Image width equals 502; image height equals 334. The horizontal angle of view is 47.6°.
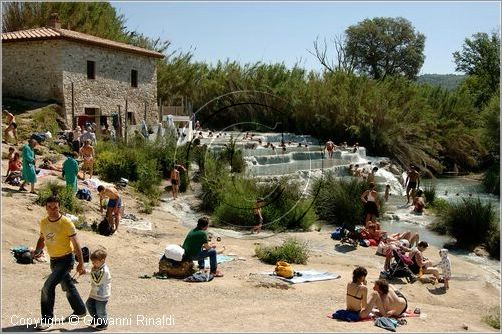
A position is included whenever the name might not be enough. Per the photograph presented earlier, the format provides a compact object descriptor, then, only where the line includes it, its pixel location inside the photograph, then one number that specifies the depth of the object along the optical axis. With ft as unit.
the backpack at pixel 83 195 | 51.60
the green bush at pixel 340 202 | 58.03
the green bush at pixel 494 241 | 48.19
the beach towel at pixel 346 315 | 26.17
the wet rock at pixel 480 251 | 48.67
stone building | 85.66
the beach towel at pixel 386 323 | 25.11
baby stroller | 37.78
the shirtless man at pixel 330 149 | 94.72
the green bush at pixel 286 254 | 40.14
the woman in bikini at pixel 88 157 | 60.20
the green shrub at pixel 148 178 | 64.59
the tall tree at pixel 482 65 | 168.32
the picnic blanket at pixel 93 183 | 58.00
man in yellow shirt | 22.26
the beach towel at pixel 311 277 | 34.04
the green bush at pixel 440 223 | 55.06
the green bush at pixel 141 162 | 65.57
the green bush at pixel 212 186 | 61.36
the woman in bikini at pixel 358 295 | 26.71
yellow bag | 34.53
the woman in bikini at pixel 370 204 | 52.95
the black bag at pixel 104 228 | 42.96
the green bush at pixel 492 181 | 93.76
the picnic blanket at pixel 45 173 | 56.76
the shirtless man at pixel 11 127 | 67.82
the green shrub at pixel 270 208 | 54.70
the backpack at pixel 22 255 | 32.99
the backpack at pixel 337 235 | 49.75
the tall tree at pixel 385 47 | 214.07
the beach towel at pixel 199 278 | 32.50
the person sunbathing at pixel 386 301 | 27.45
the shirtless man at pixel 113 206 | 44.19
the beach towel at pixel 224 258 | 39.31
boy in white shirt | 22.29
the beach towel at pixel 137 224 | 48.98
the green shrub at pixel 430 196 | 71.61
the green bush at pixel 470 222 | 50.67
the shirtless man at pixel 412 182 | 72.69
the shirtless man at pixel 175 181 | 64.18
